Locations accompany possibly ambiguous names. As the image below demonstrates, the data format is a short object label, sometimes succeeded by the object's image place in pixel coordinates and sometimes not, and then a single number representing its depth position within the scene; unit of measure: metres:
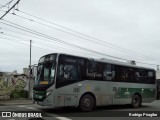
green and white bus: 15.21
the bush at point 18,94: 26.94
